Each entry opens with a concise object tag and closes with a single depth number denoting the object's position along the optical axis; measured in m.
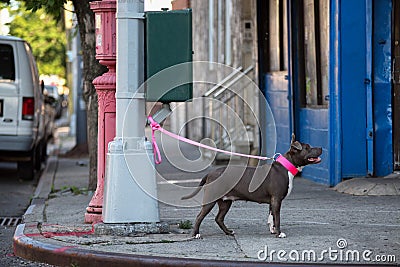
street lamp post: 12.51
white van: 22.51
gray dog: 12.00
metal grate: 16.00
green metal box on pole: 12.27
